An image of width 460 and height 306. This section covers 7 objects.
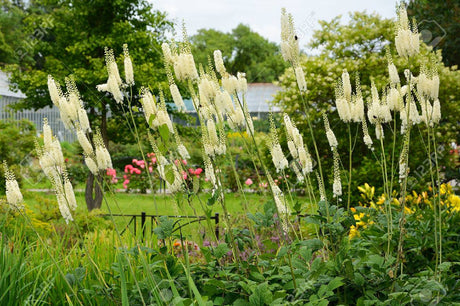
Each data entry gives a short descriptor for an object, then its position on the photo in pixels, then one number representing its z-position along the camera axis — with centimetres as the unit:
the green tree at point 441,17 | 1254
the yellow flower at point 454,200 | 352
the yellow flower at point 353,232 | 347
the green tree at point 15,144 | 851
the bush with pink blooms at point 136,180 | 1316
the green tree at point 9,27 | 2773
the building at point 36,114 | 2230
